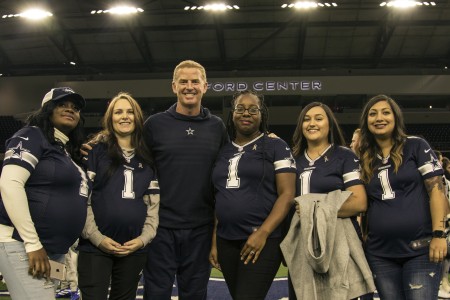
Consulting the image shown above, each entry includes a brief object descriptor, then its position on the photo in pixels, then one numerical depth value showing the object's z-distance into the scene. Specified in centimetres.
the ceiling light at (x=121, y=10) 1515
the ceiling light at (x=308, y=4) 1466
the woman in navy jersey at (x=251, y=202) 255
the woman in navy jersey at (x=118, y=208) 262
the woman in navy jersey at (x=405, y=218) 248
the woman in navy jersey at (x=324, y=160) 261
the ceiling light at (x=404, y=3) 1449
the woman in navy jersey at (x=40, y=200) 227
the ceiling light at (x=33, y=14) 1517
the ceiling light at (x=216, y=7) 1493
